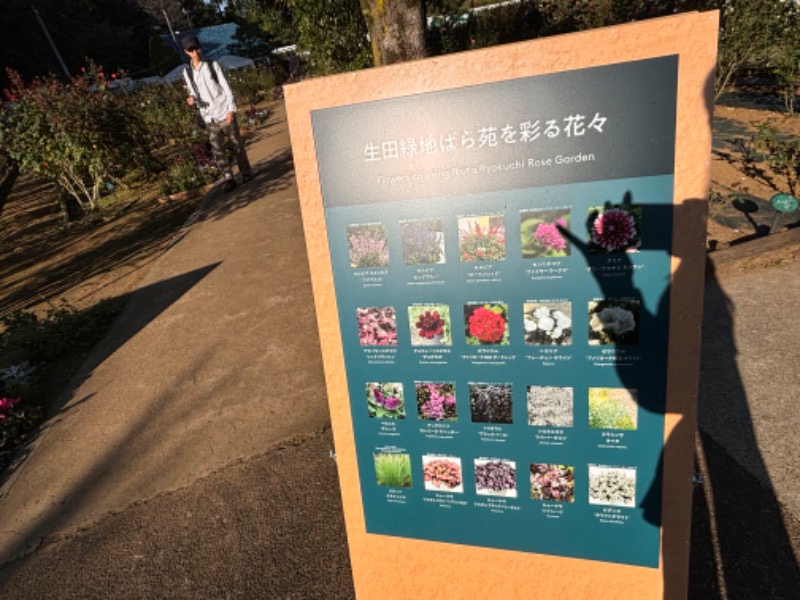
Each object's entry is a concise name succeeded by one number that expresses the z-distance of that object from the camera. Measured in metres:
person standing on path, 7.44
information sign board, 1.32
